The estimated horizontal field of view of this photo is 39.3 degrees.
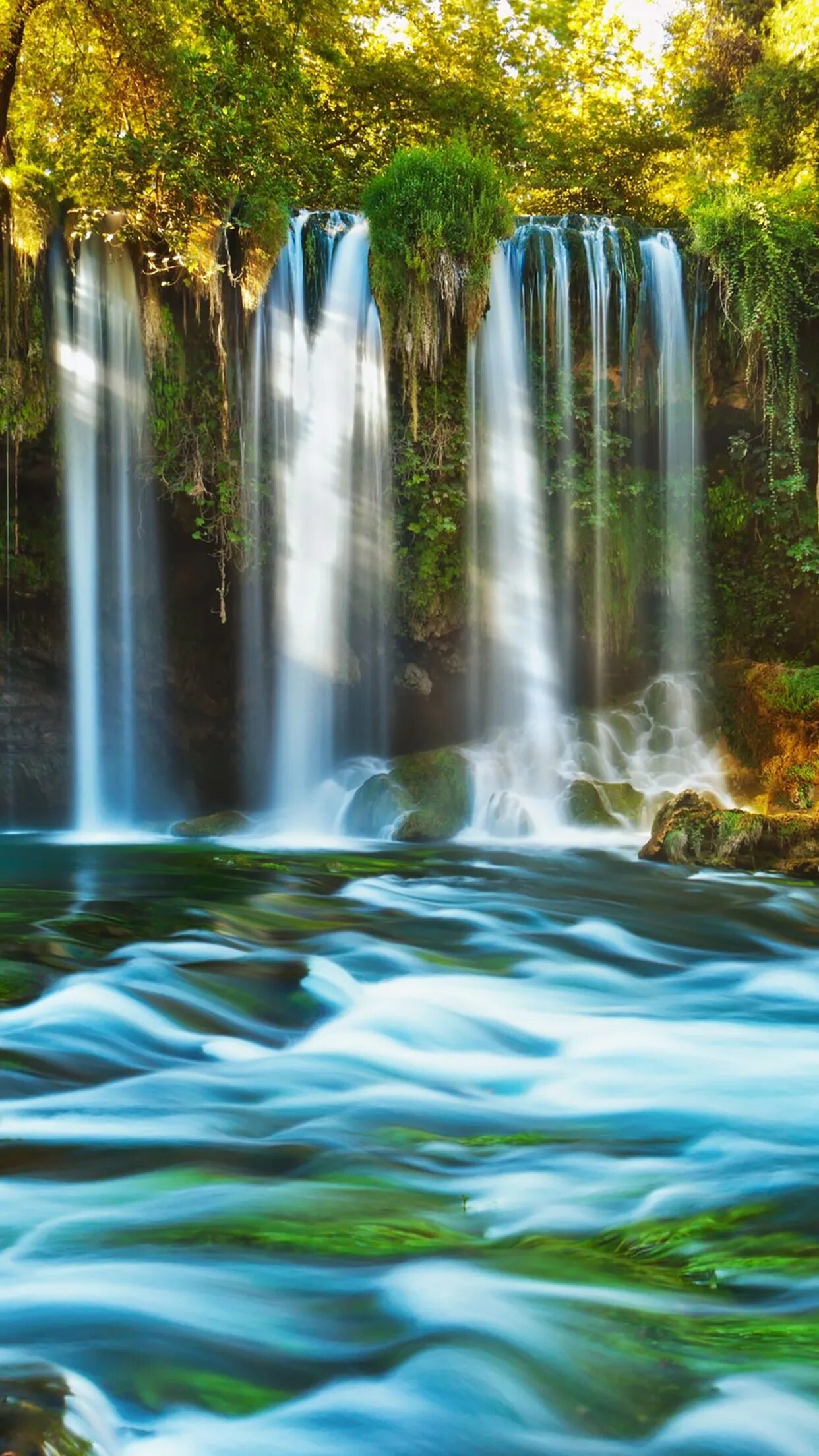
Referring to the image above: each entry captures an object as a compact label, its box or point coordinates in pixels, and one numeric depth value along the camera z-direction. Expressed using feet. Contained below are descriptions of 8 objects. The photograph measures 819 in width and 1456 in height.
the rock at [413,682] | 40.50
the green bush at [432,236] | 35.45
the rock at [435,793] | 33.24
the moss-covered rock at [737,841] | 26.61
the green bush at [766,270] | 37.35
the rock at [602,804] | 33.47
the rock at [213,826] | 35.09
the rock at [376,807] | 34.09
